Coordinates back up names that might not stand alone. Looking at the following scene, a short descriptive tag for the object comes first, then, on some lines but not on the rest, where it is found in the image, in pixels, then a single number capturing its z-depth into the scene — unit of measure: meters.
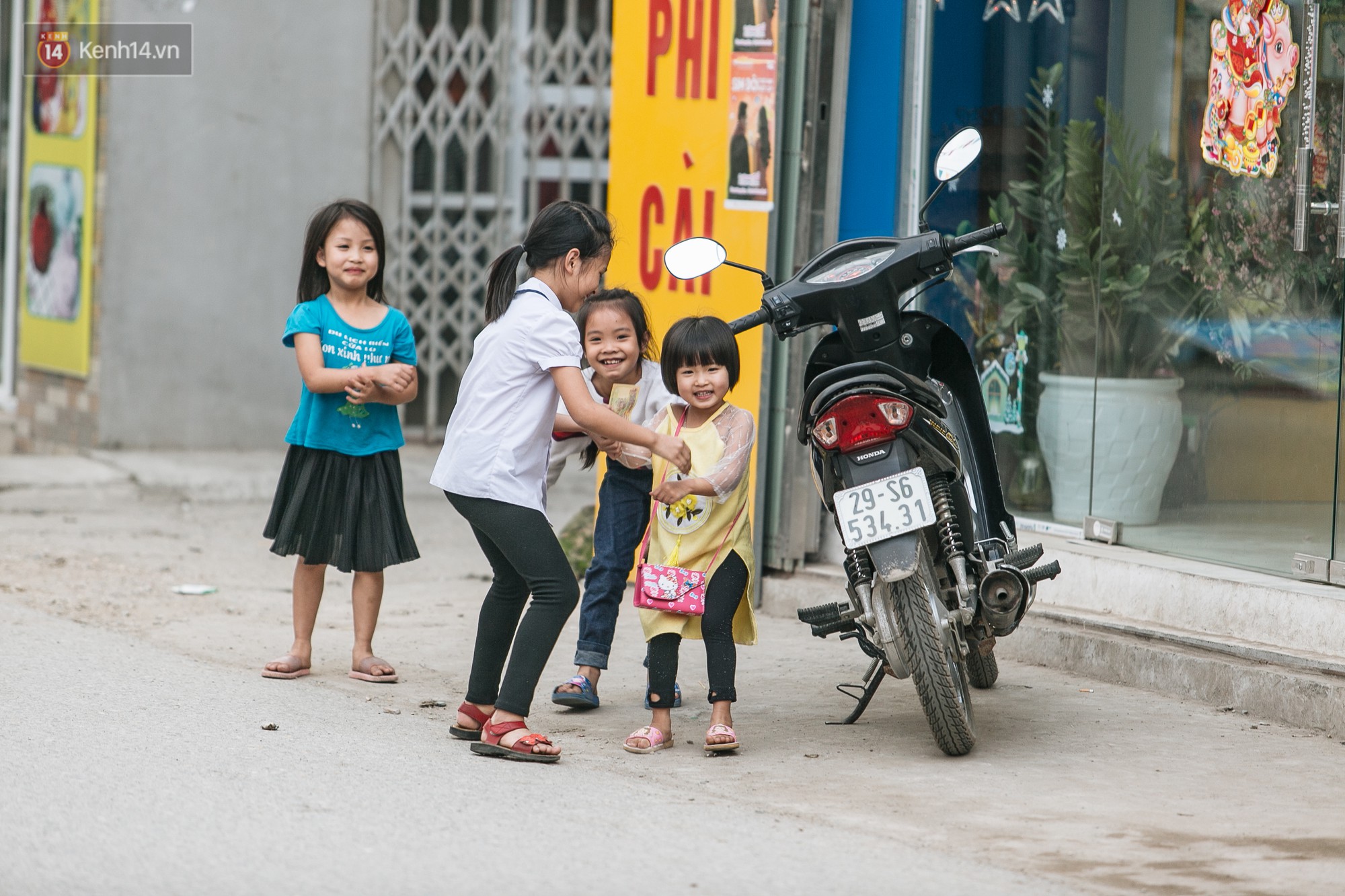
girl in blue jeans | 10.13
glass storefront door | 11.22
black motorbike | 8.78
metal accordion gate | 21.97
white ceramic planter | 12.41
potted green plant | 12.41
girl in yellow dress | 9.38
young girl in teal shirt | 11.09
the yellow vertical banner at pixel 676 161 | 13.64
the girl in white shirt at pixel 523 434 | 9.11
